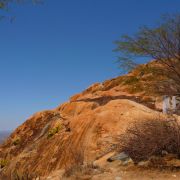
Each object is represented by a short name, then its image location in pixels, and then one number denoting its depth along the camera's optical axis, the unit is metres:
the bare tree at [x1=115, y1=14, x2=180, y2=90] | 8.76
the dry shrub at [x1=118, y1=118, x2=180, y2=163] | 6.94
